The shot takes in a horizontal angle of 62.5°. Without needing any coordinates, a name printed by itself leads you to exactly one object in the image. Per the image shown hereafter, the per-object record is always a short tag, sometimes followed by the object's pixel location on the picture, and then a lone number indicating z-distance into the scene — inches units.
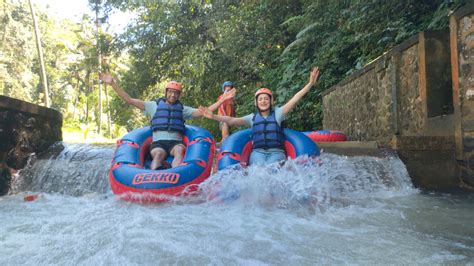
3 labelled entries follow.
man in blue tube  189.2
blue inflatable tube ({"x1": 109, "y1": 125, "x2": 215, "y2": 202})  155.3
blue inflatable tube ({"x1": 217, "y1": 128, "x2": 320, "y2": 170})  173.0
